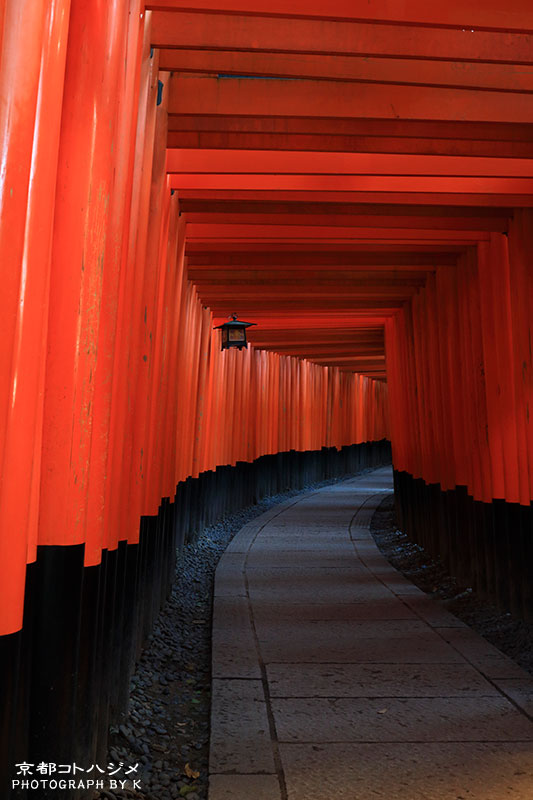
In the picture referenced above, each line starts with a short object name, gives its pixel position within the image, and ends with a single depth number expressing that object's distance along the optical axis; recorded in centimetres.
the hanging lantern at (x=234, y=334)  959
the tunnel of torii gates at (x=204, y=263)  211
